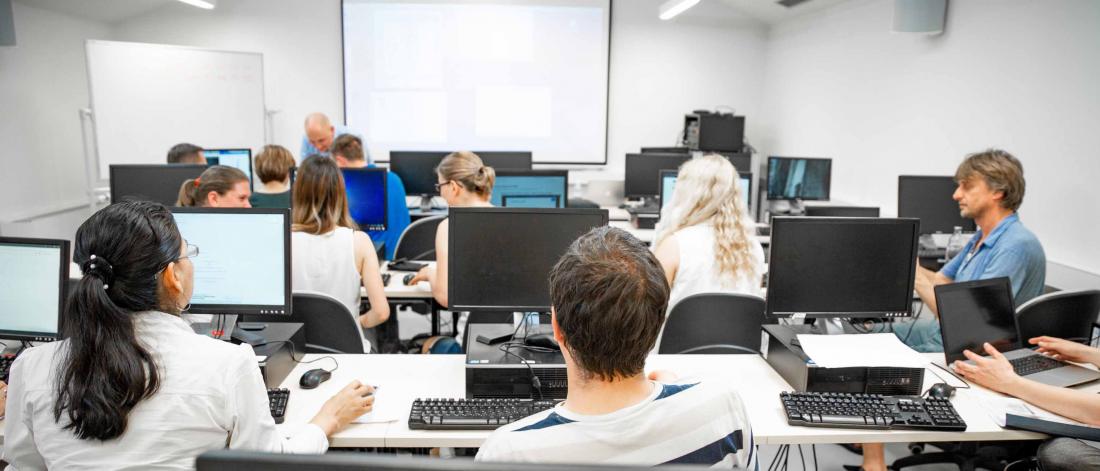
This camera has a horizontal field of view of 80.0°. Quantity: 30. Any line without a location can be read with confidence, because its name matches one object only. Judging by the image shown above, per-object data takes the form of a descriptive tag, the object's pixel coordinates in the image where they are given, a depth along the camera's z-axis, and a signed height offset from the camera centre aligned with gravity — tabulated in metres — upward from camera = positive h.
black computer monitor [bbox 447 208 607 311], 2.00 -0.34
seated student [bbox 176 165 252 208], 2.65 -0.22
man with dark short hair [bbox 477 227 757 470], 0.95 -0.38
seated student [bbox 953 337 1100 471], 1.68 -0.64
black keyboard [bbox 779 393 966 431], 1.62 -0.65
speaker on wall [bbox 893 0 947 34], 4.32 +0.89
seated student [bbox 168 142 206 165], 4.13 -0.13
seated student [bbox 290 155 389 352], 2.44 -0.41
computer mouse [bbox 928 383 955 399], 1.77 -0.64
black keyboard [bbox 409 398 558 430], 1.58 -0.67
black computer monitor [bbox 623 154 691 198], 5.27 -0.21
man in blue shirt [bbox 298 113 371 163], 5.20 +0.03
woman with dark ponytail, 1.15 -0.44
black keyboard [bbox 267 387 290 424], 1.64 -0.68
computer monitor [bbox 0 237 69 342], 1.83 -0.44
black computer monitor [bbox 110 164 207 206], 3.39 -0.25
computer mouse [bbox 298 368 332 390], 1.83 -0.67
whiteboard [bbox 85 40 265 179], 5.41 +0.30
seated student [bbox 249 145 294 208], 3.57 -0.22
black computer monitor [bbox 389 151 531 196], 5.14 -0.18
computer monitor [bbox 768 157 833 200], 5.38 -0.25
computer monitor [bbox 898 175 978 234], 3.88 -0.29
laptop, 1.93 -0.53
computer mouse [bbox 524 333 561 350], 1.84 -0.56
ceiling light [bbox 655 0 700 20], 5.83 +1.27
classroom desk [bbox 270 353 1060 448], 1.57 -0.69
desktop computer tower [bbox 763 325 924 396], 1.79 -0.62
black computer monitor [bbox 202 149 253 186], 4.86 -0.17
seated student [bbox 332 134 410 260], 4.02 -0.34
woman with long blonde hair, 2.34 -0.34
